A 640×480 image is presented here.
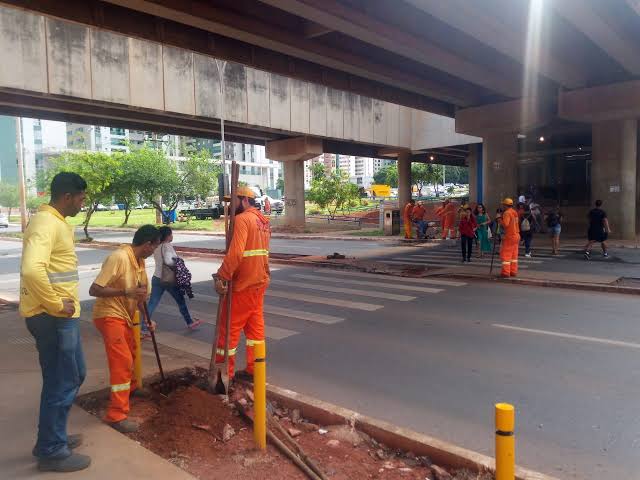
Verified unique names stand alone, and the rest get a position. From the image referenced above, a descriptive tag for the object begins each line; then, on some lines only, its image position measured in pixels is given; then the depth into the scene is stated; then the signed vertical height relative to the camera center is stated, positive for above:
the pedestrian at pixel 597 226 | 14.85 -0.64
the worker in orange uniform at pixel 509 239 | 11.81 -0.77
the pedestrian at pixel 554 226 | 16.98 -0.71
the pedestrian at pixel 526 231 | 16.05 -0.81
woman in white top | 7.61 -1.04
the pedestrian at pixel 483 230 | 16.22 -0.75
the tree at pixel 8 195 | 71.50 +3.02
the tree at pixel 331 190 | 42.69 +1.61
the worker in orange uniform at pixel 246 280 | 5.14 -0.70
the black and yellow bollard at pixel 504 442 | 2.77 -1.28
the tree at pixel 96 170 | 27.53 +2.40
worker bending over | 4.22 -0.85
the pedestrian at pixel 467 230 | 15.16 -0.69
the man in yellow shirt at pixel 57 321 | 3.33 -0.70
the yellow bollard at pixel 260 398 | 3.90 -1.43
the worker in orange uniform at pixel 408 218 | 23.25 -0.45
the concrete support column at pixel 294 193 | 33.34 +1.14
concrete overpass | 11.77 +4.49
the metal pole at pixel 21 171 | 31.48 +2.87
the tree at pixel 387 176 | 93.50 +6.19
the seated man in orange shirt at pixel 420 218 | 23.08 -0.46
